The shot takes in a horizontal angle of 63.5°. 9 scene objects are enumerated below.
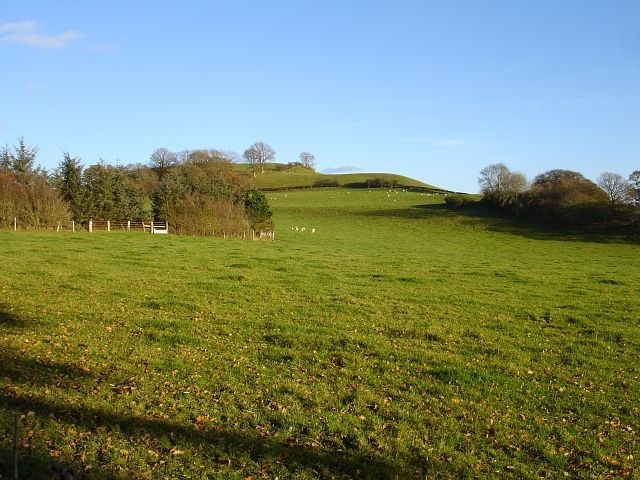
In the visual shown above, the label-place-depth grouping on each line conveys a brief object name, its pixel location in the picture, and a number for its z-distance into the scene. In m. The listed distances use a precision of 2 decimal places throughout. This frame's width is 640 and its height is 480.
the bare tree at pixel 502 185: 86.38
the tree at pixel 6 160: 46.21
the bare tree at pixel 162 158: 116.28
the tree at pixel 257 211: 57.19
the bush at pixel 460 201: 94.06
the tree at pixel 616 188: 72.12
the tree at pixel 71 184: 48.06
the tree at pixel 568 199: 73.38
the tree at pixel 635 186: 70.29
